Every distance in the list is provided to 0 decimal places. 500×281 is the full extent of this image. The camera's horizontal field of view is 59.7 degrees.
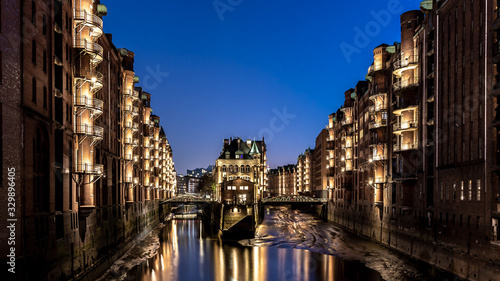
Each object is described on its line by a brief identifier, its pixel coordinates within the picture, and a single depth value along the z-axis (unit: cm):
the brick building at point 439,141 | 3281
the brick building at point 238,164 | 11675
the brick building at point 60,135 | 2573
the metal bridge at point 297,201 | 11044
